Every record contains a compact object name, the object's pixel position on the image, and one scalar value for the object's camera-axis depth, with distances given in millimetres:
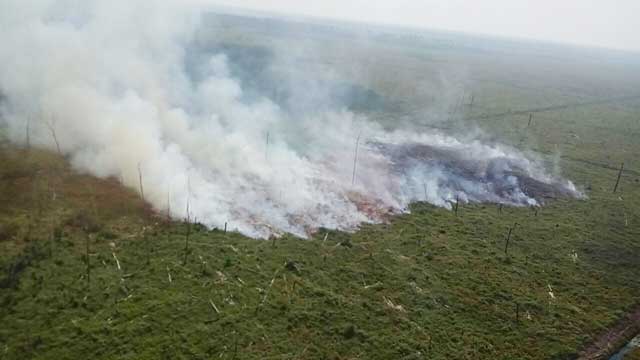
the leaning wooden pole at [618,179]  62841
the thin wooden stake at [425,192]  52266
